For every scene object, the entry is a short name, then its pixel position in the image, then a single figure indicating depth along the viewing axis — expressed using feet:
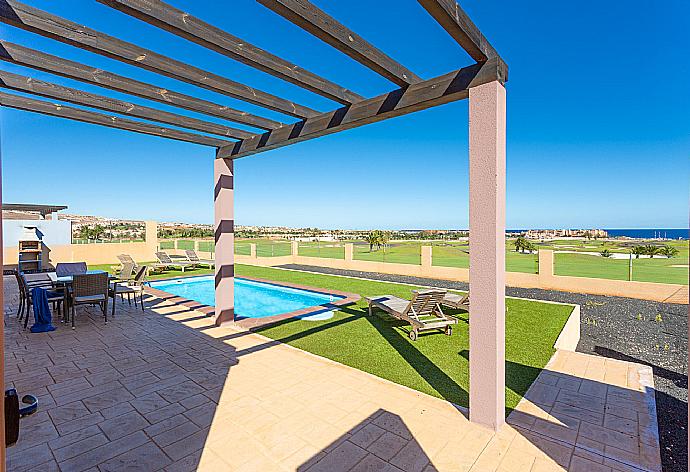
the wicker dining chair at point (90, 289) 22.71
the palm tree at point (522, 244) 53.13
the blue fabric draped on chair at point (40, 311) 22.13
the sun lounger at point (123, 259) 49.08
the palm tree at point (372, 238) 71.92
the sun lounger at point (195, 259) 57.22
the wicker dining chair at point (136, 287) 26.91
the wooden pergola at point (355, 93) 9.63
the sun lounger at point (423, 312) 20.92
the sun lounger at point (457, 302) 26.32
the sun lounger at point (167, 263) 51.32
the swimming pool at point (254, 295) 33.63
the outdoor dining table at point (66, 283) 23.65
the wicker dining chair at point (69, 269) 28.22
